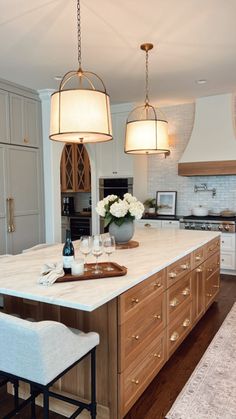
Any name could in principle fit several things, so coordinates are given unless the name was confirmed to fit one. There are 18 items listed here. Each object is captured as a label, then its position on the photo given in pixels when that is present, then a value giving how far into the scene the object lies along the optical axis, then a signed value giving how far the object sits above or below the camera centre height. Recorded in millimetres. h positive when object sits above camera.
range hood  5250 +855
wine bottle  2008 -358
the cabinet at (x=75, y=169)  6980 +554
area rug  2082 -1347
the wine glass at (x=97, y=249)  2152 -344
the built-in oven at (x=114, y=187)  6090 +158
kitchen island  1846 -727
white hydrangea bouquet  2861 -119
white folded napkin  1890 -455
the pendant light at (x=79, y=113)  2102 +530
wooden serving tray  1965 -477
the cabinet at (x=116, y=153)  5984 +781
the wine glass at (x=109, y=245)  2238 -332
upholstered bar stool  1428 -693
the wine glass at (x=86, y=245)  2150 -325
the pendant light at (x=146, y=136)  3205 +569
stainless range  5074 -449
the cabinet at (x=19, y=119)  4469 +1082
